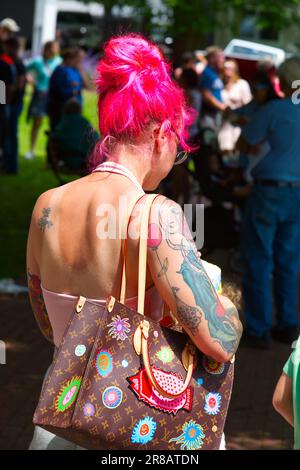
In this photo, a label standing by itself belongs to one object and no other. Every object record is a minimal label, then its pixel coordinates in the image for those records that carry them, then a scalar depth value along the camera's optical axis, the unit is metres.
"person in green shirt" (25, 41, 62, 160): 17.88
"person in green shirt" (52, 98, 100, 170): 10.38
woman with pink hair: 2.50
